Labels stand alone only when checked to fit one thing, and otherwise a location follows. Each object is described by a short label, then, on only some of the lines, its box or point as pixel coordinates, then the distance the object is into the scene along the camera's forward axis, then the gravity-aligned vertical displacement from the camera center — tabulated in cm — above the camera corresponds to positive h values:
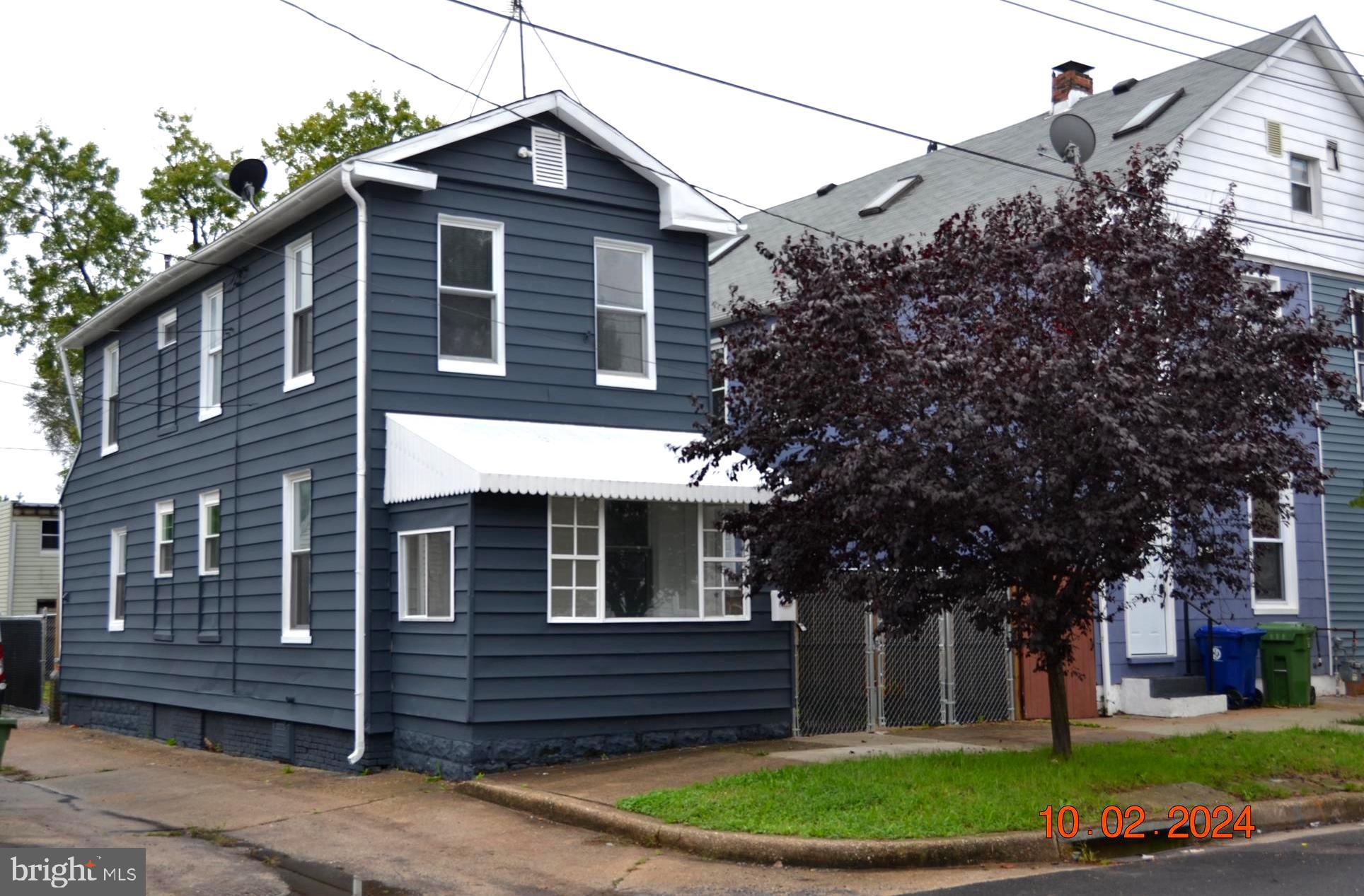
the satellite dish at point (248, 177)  1872 +550
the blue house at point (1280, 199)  1948 +566
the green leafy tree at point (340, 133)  3228 +1049
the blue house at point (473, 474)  1365 +116
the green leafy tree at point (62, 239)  3388 +851
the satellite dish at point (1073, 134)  1778 +571
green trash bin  1845 -116
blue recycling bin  1839 -112
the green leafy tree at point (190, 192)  3369 +956
